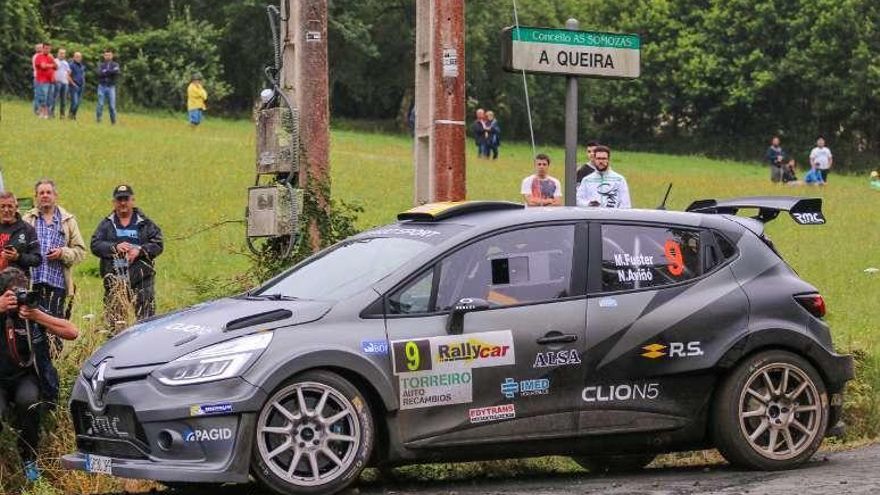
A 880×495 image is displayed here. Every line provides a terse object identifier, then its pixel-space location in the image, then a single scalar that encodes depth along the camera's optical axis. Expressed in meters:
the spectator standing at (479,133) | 44.44
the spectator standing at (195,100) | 46.47
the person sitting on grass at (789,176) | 45.23
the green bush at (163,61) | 59.44
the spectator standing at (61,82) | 40.21
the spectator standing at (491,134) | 45.50
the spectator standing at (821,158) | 46.94
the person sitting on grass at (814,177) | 46.31
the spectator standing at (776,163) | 46.41
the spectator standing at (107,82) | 41.16
